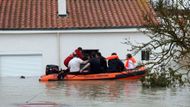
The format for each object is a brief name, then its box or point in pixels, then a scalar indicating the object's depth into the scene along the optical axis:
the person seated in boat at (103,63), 27.20
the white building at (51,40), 36.06
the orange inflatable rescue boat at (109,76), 26.34
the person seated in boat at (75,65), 27.33
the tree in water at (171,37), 15.12
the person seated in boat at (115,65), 27.19
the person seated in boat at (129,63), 28.84
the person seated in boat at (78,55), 29.11
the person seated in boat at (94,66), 26.94
